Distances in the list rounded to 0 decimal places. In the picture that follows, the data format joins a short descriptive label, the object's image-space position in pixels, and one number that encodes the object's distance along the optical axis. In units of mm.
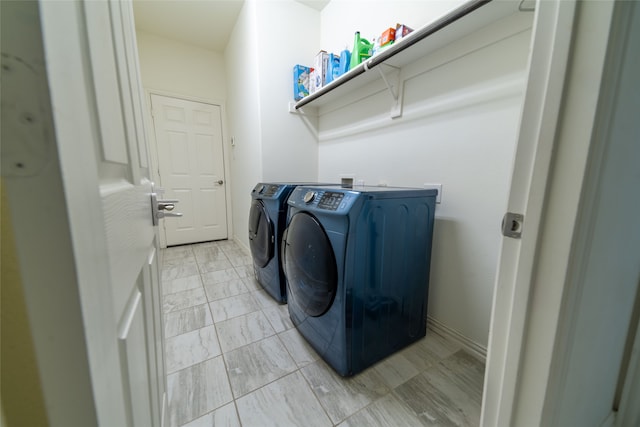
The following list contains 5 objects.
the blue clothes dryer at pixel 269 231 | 1710
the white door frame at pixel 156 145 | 2973
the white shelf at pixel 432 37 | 1024
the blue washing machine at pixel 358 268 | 1093
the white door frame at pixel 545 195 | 403
